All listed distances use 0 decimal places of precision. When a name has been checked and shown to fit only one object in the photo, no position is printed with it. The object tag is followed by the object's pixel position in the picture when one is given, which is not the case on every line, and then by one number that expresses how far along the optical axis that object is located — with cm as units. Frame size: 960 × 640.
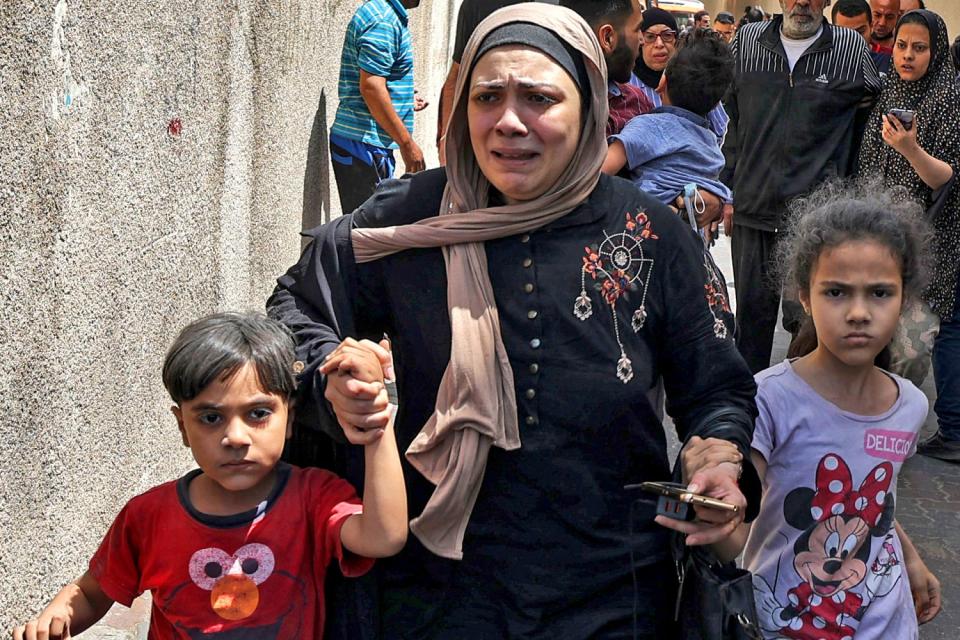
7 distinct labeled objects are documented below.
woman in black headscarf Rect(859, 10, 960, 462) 612
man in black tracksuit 626
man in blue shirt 671
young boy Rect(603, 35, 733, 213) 431
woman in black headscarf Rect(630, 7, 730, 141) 597
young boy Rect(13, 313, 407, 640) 246
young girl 292
